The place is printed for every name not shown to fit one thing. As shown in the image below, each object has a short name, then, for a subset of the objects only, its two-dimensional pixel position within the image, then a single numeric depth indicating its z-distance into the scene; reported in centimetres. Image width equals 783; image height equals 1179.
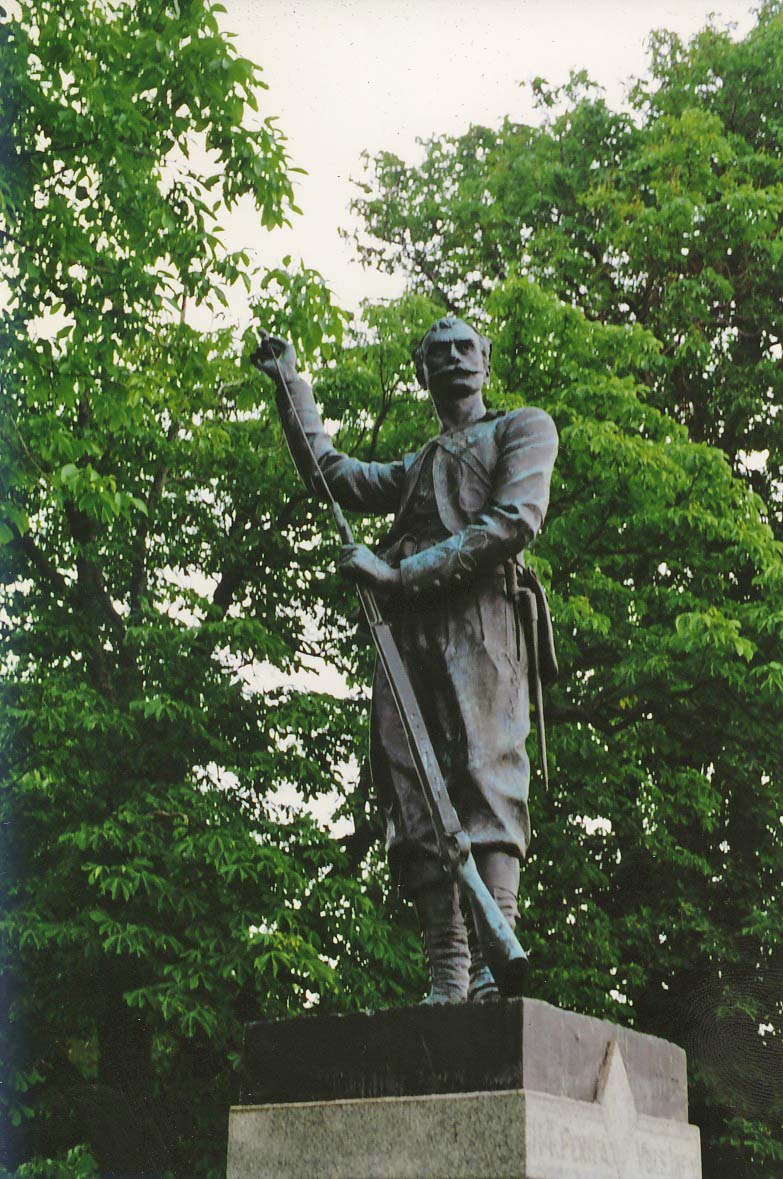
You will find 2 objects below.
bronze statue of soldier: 446
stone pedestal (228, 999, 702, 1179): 376
